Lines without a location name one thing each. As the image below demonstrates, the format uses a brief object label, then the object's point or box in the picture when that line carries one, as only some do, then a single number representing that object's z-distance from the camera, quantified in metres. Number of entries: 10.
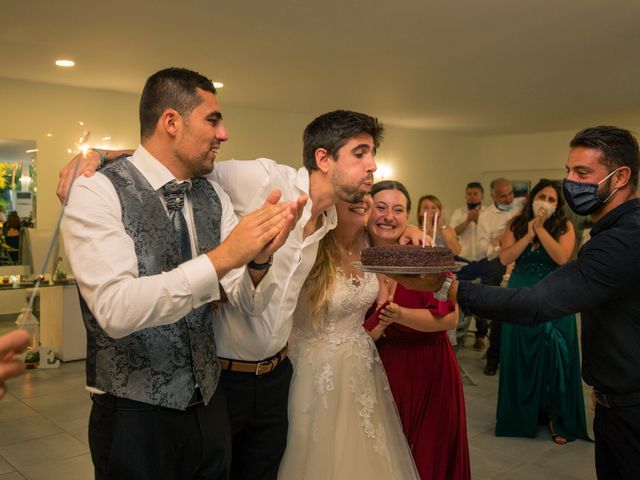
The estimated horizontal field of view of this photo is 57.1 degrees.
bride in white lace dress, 2.33
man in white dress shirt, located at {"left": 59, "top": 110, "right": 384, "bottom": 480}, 1.96
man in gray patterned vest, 1.39
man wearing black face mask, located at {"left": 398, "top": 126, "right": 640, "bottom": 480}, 1.96
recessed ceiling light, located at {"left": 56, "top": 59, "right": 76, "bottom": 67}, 6.69
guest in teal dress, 4.25
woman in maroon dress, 2.62
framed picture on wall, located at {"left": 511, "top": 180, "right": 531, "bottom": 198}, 14.20
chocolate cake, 2.04
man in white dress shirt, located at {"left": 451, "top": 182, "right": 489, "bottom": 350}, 7.29
